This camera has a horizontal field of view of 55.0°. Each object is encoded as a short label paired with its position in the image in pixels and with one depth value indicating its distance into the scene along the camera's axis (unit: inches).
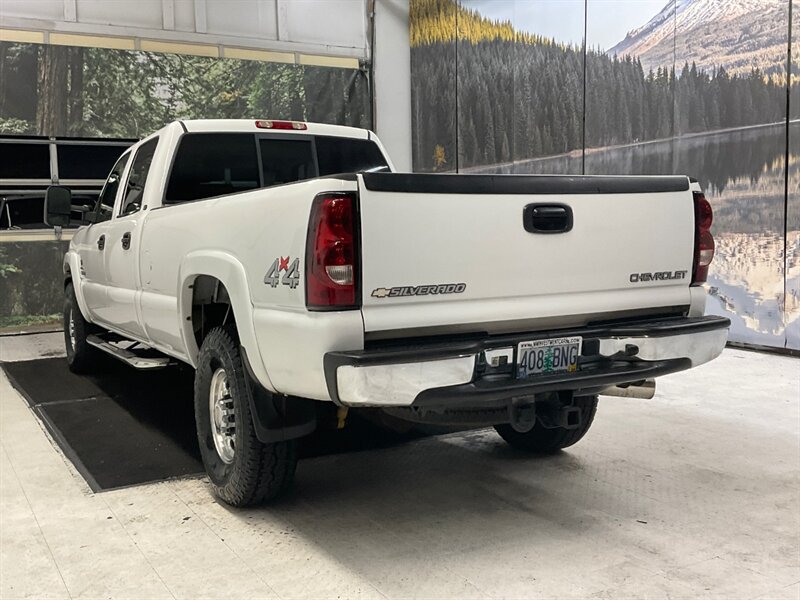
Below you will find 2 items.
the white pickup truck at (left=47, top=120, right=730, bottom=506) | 103.4
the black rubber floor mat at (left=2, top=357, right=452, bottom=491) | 160.6
